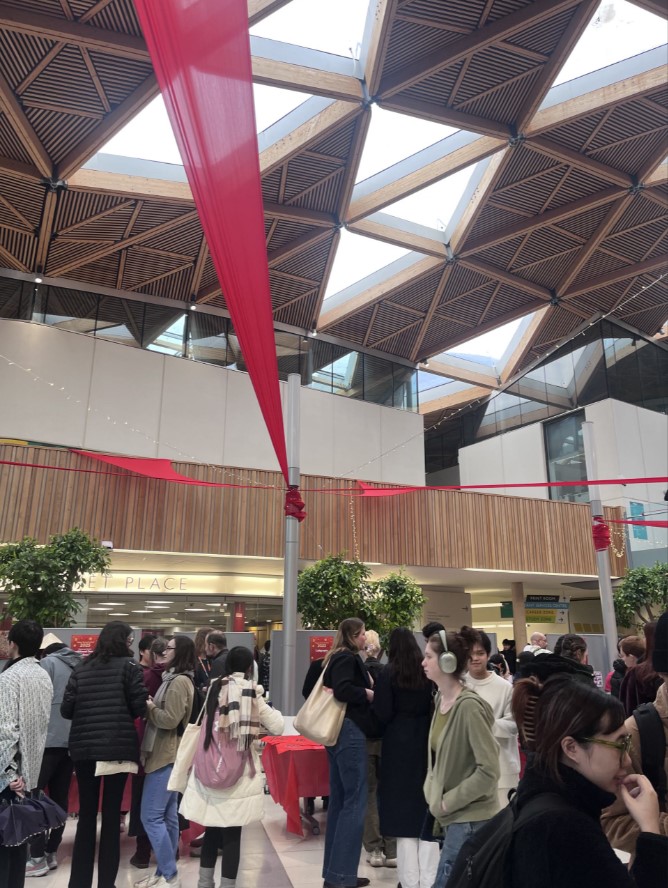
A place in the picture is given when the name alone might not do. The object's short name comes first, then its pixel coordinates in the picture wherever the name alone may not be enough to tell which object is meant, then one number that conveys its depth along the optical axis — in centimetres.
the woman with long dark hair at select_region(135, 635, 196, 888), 387
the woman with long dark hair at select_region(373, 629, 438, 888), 329
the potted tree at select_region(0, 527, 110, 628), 893
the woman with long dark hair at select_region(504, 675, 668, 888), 120
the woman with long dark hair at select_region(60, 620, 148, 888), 356
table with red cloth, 484
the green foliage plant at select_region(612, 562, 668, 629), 1322
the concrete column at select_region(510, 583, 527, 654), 1679
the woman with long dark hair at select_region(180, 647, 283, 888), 348
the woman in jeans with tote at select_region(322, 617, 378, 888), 368
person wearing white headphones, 259
